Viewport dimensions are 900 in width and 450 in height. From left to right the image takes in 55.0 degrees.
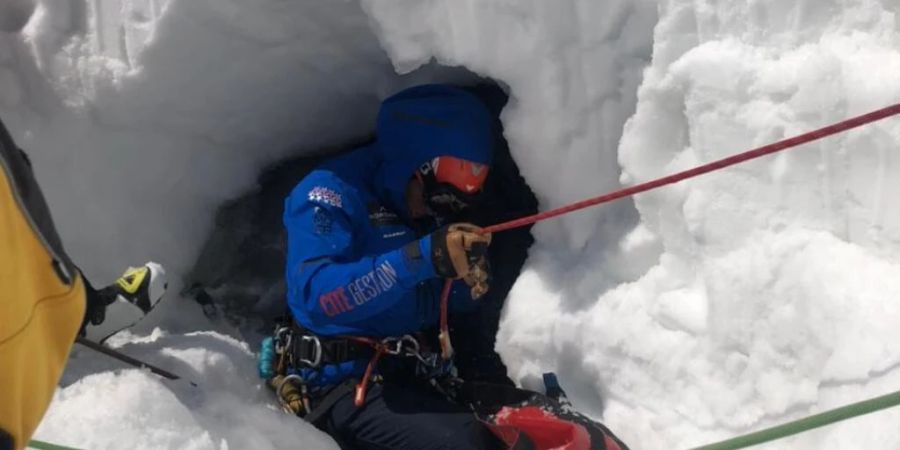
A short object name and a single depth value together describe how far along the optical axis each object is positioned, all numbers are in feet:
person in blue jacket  7.25
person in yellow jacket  3.36
